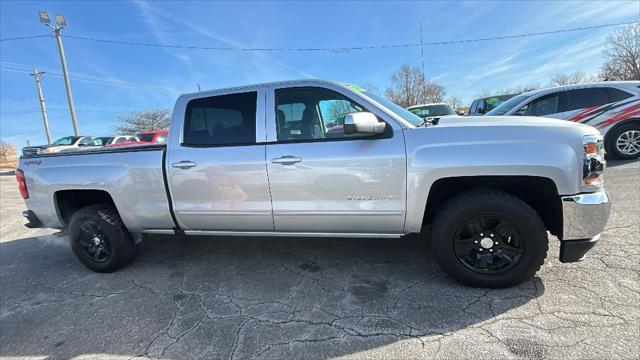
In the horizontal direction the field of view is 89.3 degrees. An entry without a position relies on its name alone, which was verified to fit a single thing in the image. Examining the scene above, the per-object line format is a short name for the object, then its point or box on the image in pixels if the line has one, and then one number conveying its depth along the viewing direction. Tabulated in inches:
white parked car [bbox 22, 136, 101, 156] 718.6
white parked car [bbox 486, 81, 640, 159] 267.9
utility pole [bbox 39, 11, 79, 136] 767.7
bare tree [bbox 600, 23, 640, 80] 1435.8
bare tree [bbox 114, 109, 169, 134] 1665.8
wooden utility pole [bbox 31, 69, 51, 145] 1091.7
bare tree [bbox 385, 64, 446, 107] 1777.8
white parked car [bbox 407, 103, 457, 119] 456.4
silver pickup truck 97.6
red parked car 587.2
